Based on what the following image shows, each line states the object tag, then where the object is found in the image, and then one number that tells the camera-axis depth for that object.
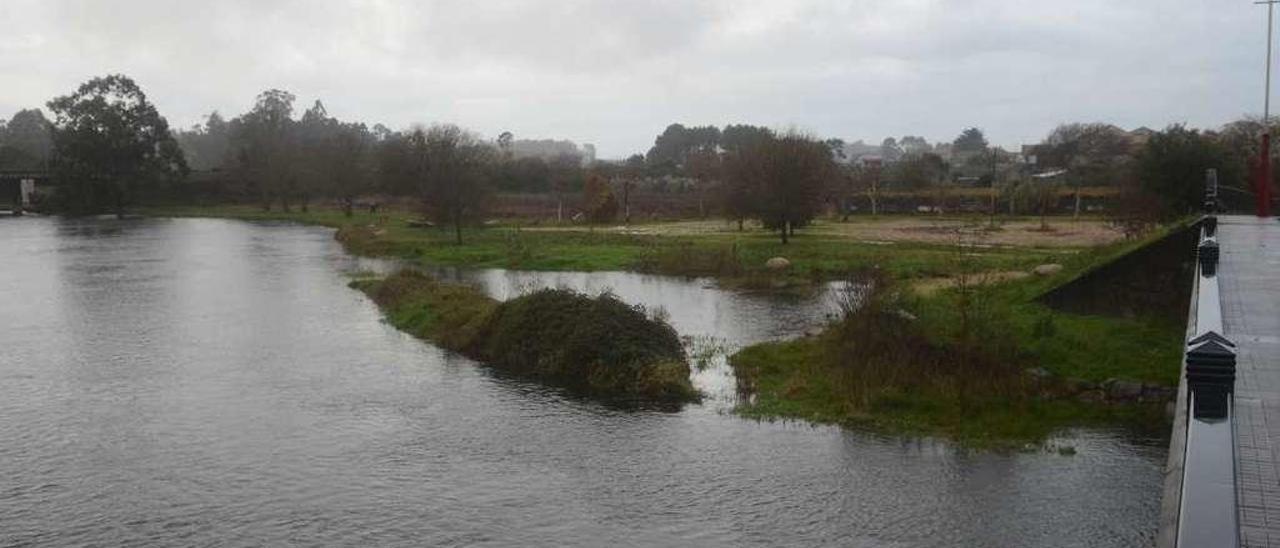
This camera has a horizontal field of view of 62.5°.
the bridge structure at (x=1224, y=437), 6.38
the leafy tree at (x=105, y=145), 87.25
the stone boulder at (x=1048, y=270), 29.80
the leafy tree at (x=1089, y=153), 79.38
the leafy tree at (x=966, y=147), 178.84
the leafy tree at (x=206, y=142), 156.38
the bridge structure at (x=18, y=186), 97.81
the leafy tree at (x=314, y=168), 83.58
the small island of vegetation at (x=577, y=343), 19.84
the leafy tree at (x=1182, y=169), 39.88
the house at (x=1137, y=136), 99.86
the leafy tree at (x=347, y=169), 78.56
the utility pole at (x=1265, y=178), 34.38
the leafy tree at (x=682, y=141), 169.75
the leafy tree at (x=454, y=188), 52.03
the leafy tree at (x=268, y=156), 88.12
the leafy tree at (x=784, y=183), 48.72
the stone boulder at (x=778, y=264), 38.31
